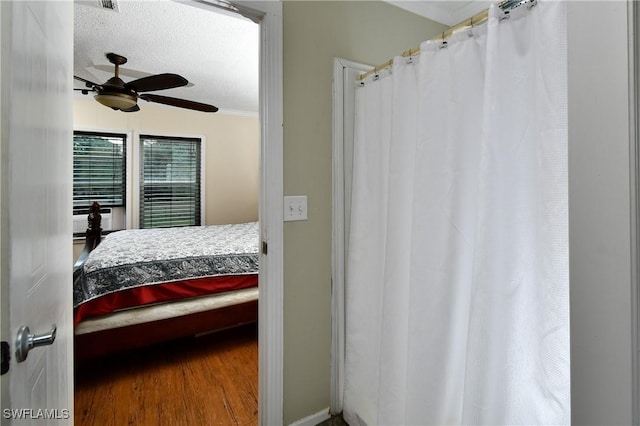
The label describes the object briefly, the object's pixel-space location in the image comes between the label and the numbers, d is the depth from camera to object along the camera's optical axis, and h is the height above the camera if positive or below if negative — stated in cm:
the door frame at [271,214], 142 +1
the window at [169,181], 460 +53
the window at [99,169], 419 +64
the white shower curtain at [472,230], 85 -4
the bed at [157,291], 219 -56
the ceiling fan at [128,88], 232 +98
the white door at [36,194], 63 +6
